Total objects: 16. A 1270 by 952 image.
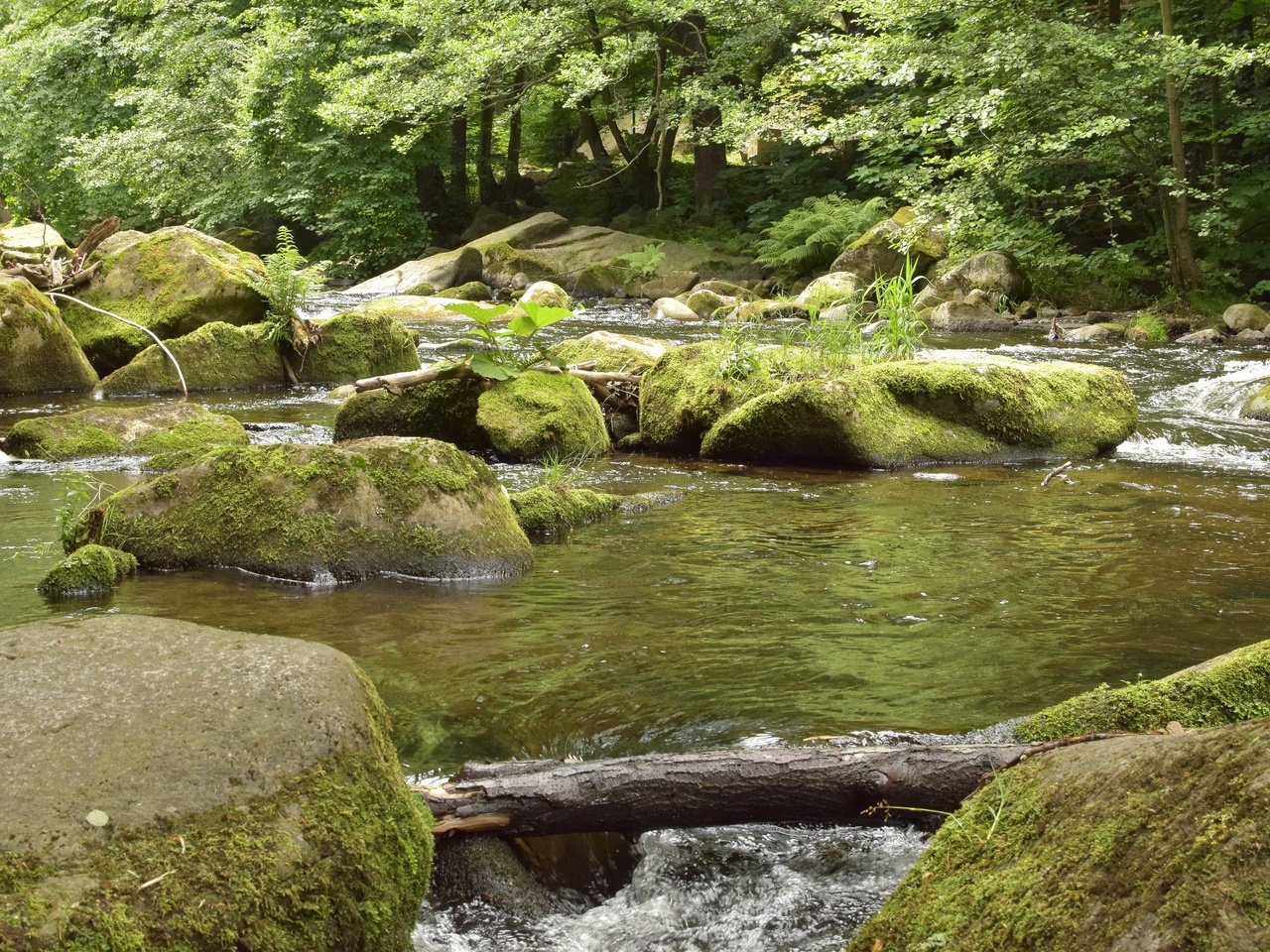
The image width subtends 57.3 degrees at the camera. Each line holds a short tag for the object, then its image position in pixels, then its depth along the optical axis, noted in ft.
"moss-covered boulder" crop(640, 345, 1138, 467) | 27.89
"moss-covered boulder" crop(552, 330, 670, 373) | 33.96
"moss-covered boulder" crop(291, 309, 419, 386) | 40.96
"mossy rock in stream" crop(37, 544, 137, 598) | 16.75
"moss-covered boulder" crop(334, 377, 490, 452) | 28.02
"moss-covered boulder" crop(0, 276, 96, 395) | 37.88
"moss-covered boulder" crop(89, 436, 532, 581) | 18.12
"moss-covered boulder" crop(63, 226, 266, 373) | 41.70
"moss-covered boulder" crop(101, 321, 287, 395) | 38.58
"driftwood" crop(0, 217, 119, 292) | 42.01
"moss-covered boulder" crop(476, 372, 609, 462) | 27.89
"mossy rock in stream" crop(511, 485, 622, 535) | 21.62
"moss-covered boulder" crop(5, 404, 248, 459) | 26.96
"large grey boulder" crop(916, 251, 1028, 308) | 63.36
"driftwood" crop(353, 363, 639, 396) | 27.35
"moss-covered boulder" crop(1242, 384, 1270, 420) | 33.73
